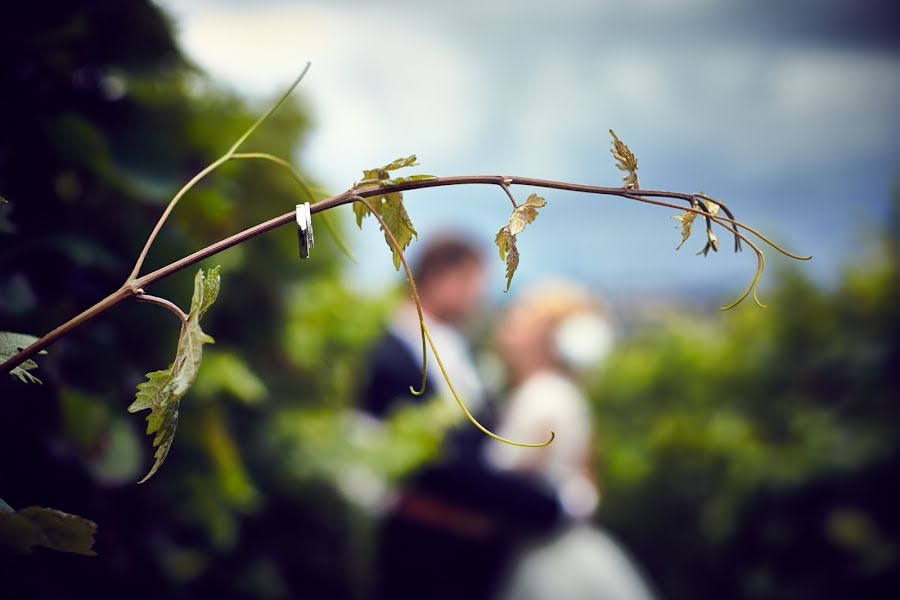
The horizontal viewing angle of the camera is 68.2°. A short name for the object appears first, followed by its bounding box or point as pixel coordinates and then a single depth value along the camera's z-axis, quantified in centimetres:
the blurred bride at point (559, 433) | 293
